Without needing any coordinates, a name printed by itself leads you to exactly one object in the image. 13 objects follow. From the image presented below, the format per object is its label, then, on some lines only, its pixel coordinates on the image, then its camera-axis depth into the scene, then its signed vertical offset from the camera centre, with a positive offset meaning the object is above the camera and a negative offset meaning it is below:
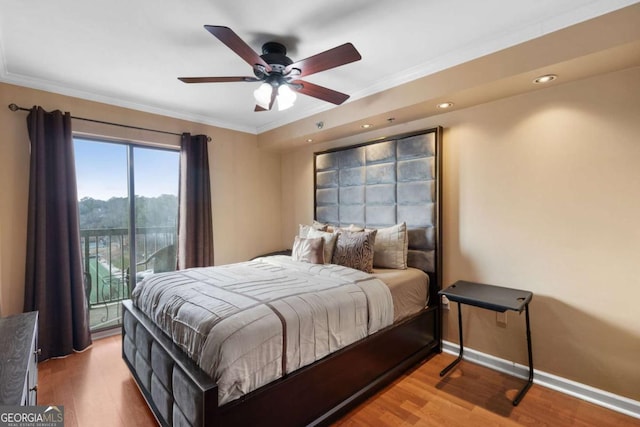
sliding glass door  3.27 -0.05
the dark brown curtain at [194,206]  3.65 +0.07
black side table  2.11 -0.68
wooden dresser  1.17 -0.69
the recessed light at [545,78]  2.11 +0.95
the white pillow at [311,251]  2.95 -0.41
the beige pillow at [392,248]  2.91 -0.38
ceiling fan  1.72 +0.96
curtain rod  2.65 +0.97
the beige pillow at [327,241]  2.99 -0.32
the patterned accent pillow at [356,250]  2.76 -0.39
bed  1.56 -0.81
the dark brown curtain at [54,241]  2.68 -0.26
